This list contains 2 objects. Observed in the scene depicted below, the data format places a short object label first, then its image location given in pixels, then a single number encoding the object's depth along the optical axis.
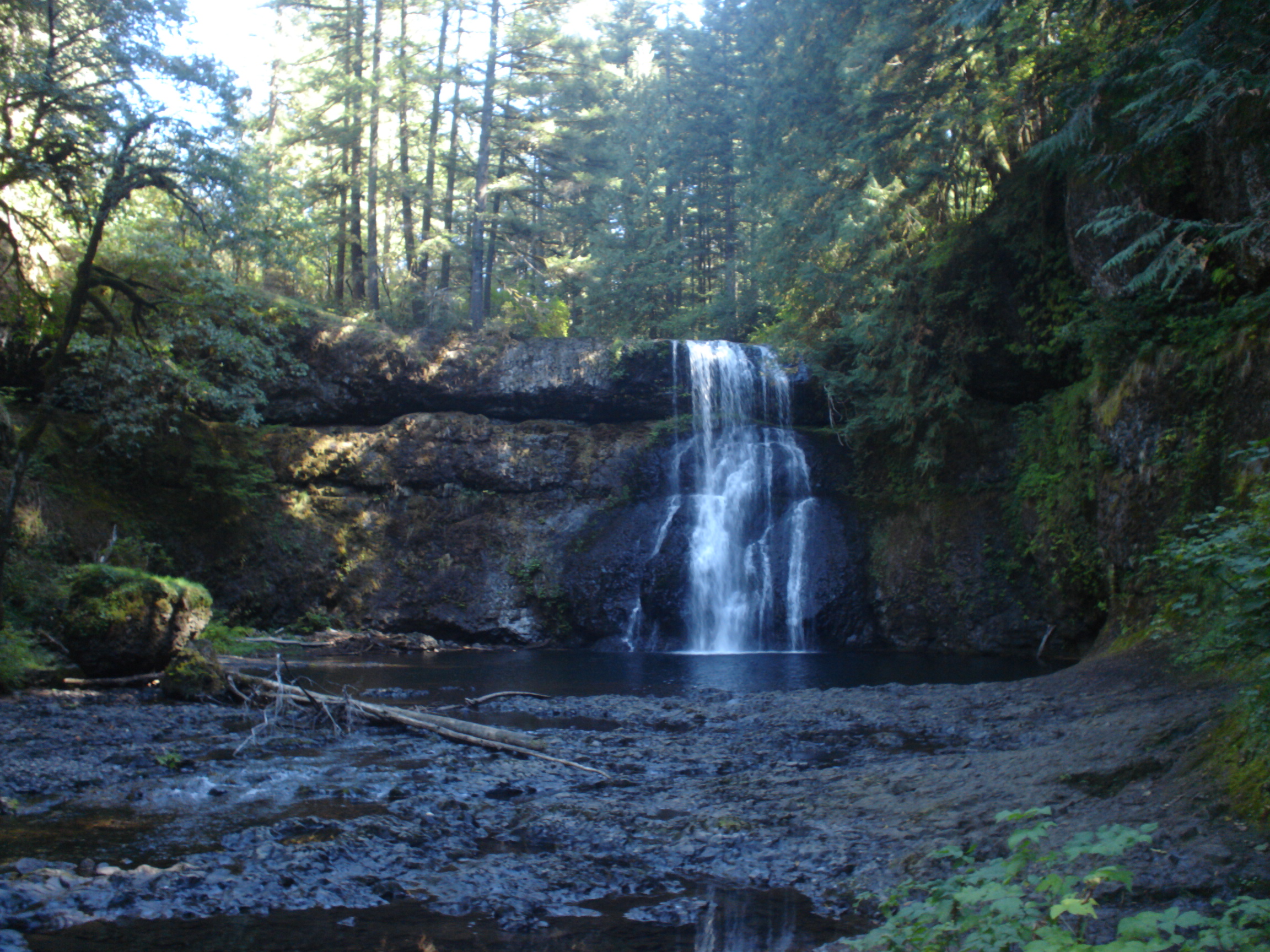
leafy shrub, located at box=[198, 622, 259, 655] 13.65
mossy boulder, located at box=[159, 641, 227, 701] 8.81
